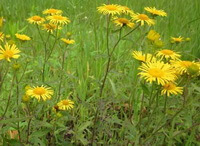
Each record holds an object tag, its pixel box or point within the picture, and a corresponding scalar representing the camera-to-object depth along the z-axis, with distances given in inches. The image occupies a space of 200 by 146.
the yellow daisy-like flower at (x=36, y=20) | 21.4
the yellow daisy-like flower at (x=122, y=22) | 19.4
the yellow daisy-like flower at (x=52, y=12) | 22.3
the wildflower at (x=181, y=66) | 16.8
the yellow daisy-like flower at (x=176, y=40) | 21.4
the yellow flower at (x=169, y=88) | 16.7
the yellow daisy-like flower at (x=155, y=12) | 20.5
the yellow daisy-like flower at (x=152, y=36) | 18.4
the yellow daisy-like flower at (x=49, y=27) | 21.3
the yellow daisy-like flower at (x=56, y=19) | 21.9
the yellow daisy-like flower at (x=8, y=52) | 16.7
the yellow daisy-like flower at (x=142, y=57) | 17.9
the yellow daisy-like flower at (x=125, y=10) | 20.1
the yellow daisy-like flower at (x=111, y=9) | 19.4
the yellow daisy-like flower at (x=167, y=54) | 19.0
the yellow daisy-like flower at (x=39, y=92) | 17.5
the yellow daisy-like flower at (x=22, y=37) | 19.4
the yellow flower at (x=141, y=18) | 20.2
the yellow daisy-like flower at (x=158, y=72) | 16.0
